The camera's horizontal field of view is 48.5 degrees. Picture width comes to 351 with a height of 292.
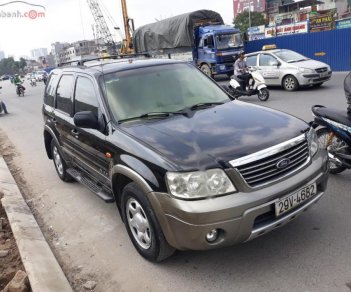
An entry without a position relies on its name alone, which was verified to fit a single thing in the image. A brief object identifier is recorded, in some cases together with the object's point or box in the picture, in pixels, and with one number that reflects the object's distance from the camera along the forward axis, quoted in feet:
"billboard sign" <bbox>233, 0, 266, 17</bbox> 275.88
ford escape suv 9.80
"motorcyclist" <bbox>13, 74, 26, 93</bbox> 93.91
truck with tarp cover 67.59
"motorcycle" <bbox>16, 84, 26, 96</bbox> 93.86
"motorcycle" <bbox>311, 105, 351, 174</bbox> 15.06
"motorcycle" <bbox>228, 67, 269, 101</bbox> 41.91
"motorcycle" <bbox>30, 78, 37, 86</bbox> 148.26
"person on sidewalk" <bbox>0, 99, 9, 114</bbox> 59.55
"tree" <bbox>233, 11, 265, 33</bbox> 250.16
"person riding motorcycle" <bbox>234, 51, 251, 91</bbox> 43.88
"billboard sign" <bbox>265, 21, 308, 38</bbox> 93.86
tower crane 97.81
